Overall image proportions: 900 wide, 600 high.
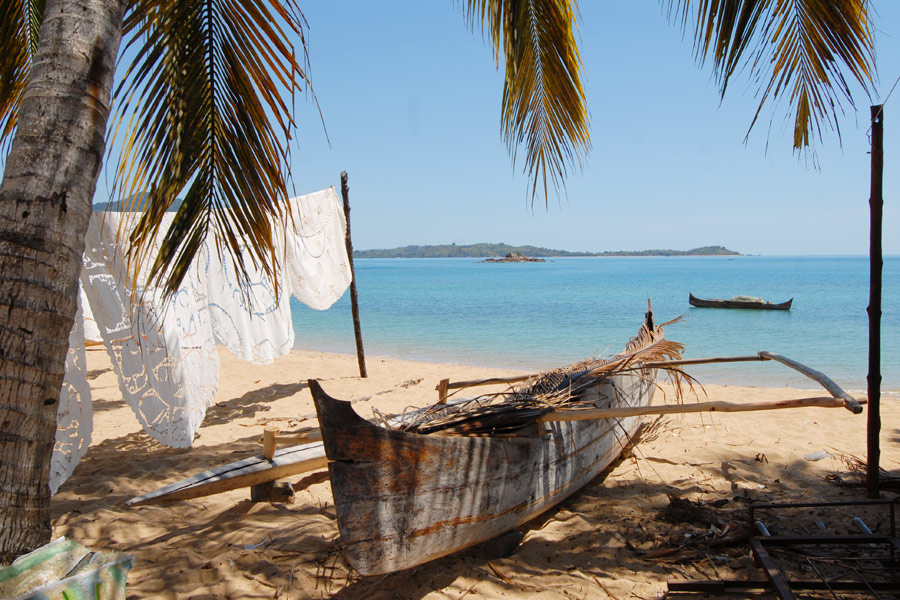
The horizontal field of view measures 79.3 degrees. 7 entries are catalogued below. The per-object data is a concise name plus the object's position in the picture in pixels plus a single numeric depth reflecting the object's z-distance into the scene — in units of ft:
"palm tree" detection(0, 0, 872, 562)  5.51
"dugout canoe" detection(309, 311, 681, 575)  7.04
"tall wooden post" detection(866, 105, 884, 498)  10.49
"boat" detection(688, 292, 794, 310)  69.41
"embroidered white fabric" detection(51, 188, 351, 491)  10.88
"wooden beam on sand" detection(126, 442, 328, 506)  10.19
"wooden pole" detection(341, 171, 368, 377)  24.17
